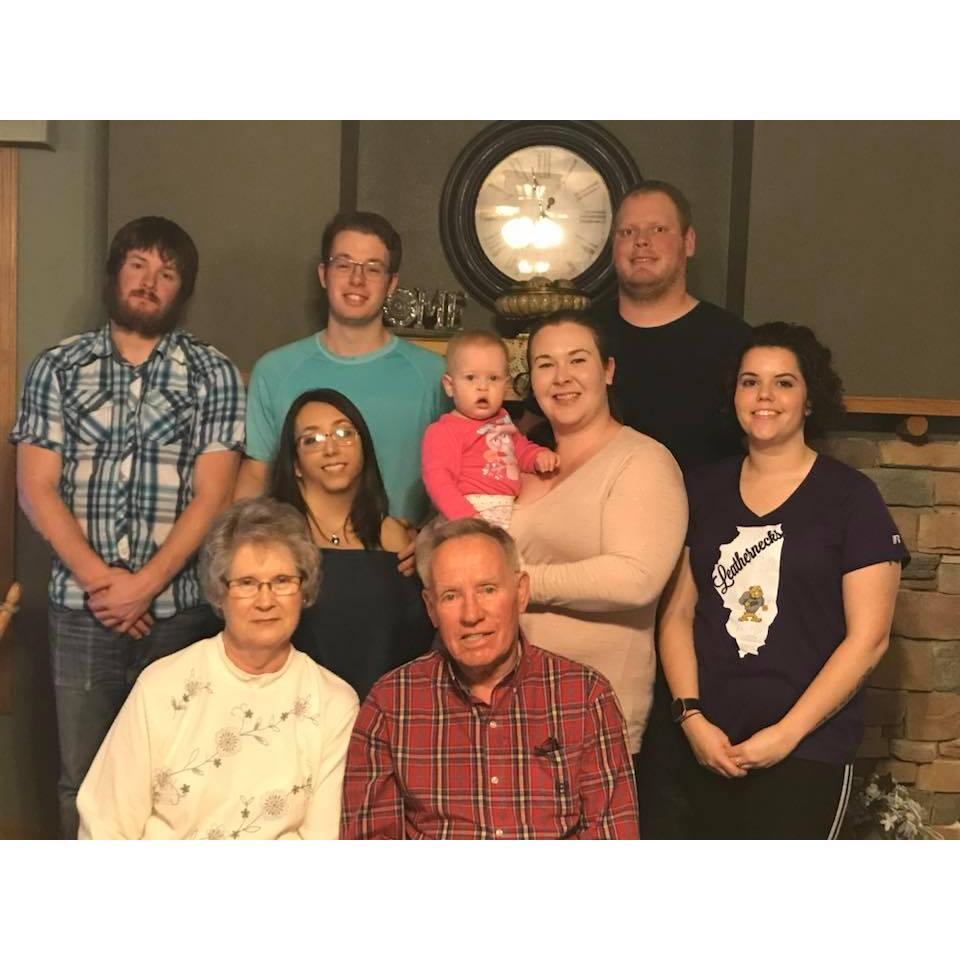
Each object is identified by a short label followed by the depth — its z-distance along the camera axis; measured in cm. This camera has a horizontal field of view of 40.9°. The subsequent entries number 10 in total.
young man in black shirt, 270
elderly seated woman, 239
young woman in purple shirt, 253
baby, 255
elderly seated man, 234
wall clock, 304
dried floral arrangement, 287
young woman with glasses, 260
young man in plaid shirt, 266
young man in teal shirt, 266
